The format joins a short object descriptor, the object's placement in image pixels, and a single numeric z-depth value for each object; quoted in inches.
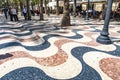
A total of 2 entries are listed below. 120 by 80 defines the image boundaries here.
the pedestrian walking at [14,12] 292.3
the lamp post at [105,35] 135.0
